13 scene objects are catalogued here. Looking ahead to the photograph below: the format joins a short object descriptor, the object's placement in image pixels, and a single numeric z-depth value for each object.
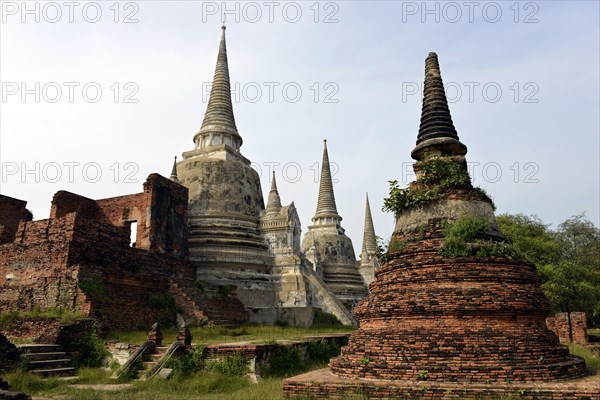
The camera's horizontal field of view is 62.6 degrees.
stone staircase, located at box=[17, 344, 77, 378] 11.46
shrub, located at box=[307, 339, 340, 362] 14.32
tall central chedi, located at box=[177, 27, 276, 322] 23.67
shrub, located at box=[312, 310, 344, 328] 22.66
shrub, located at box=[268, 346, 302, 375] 12.32
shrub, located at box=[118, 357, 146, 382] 11.34
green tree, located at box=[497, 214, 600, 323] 26.92
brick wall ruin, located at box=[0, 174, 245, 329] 15.20
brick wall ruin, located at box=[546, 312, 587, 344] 20.30
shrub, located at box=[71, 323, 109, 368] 12.95
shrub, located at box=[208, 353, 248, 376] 11.39
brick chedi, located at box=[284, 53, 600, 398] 8.38
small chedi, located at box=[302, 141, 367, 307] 36.56
